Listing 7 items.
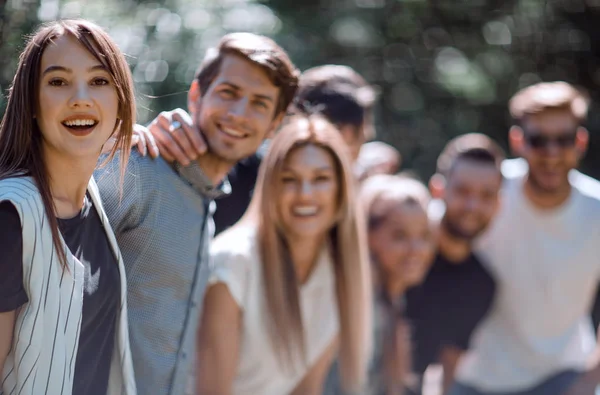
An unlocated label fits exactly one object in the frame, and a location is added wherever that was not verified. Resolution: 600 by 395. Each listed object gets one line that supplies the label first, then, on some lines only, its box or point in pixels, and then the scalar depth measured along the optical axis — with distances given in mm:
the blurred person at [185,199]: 4698
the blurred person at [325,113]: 6431
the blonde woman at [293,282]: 5711
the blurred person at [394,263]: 6973
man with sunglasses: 8379
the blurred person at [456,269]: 7836
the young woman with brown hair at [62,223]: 3577
